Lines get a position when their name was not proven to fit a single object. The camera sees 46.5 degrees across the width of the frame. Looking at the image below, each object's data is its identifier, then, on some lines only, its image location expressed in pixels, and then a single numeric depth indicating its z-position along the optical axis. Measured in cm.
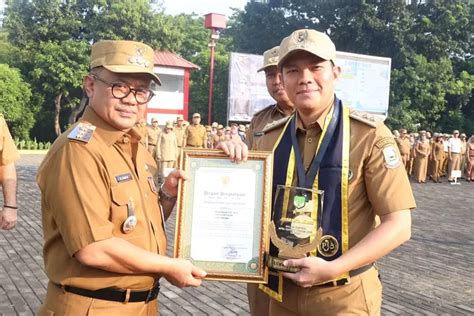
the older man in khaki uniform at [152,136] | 1794
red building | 3341
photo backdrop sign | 2319
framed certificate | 242
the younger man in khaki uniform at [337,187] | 226
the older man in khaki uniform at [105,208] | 218
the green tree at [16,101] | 3173
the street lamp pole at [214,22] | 2812
